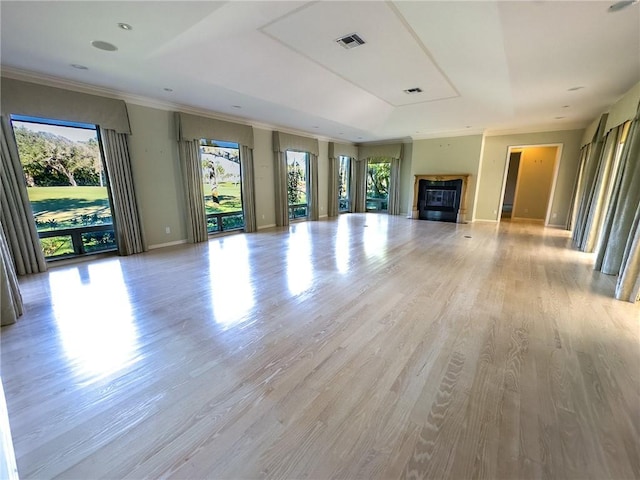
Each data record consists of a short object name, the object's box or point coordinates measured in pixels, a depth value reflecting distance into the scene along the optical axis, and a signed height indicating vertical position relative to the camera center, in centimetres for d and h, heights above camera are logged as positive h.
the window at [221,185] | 597 +3
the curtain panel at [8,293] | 237 -95
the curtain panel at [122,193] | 429 -10
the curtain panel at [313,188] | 826 -7
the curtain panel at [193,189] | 528 -5
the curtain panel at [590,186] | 497 -4
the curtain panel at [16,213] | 337 -32
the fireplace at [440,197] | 816 -39
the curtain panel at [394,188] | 938 -10
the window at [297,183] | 806 +9
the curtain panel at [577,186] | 611 -4
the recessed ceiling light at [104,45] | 274 +146
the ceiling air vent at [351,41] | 284 +156
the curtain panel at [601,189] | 436 -9
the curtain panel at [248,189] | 640 -7
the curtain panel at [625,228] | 283 -54
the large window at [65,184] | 378 +5
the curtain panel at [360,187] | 1010 -6
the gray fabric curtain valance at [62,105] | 335 +113
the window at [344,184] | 995 +6
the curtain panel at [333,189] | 909 -12
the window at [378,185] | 1006 +1
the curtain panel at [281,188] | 722 -6
